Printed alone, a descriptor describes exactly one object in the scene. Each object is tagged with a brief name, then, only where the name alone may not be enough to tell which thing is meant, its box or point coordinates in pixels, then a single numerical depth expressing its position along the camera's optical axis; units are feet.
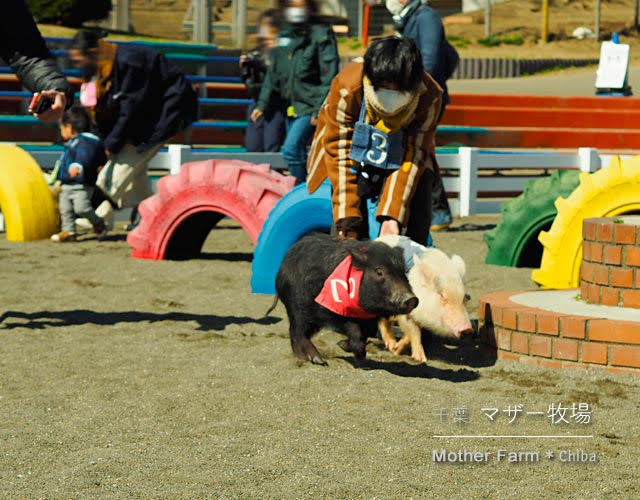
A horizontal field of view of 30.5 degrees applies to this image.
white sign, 80.38
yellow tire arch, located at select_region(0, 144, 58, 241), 33.65
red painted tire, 28.63
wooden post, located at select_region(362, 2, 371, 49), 105.62
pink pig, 17.93
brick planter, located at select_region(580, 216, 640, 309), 19.15
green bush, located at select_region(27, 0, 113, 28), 94.79
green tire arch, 27.68
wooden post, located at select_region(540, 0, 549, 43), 133.69
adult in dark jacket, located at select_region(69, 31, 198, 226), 33.99
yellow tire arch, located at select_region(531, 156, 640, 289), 24.23
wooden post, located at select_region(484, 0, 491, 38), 132.59
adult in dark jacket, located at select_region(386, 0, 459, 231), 32.71
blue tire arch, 23.90
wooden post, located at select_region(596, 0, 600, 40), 134.00
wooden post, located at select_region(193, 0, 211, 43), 84.33
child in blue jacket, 34.04
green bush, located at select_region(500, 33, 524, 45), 133.49
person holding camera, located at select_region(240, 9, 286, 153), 38.50
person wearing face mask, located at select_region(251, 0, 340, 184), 34.50
